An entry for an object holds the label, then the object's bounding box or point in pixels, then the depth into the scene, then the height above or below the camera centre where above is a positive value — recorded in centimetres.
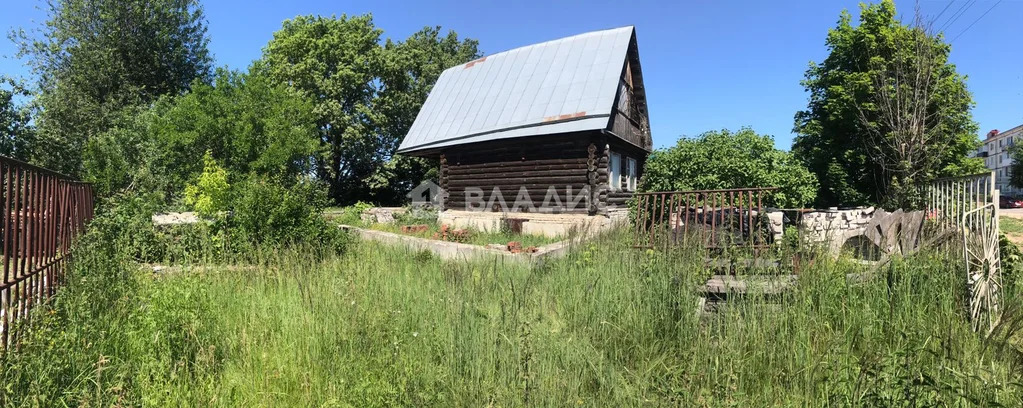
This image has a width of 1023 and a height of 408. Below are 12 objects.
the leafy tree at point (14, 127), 1617 +251
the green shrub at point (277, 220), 755 -30
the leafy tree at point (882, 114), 1285 +307
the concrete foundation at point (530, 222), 1355 -52
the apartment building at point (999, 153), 6625 +900
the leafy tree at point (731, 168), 1203 +103
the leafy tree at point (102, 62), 2247 +720
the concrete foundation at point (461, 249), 726 -82
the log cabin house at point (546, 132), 1396 +233
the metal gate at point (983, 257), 356 -38
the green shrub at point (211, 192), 894 +21
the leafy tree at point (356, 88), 2741 +685
